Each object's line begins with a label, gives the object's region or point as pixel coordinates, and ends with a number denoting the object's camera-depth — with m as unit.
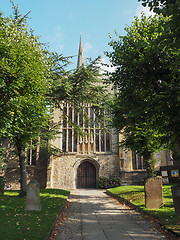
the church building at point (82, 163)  20.94
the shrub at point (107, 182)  20.80
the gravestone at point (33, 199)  7.54
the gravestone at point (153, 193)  7.99
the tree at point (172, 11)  3.96
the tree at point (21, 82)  8.34
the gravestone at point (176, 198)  6.32
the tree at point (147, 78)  7.51
